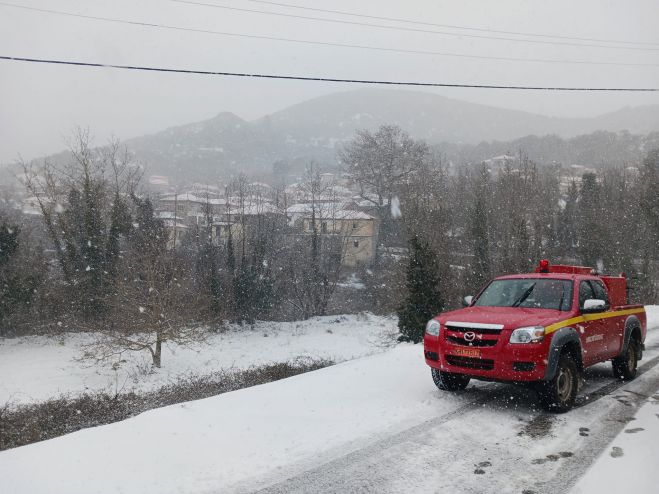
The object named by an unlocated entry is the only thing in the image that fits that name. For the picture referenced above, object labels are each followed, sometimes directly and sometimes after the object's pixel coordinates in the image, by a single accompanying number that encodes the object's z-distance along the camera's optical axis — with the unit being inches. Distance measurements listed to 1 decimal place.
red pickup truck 252.5
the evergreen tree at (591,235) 1761.8
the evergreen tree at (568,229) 2130.2
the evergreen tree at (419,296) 944.3
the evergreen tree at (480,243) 1545.3
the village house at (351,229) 2202.1
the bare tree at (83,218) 1616.6
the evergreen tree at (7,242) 1496.1
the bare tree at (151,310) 1154.7
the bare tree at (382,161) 2445.9
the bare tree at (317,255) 1931.6
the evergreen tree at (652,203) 1611.7
